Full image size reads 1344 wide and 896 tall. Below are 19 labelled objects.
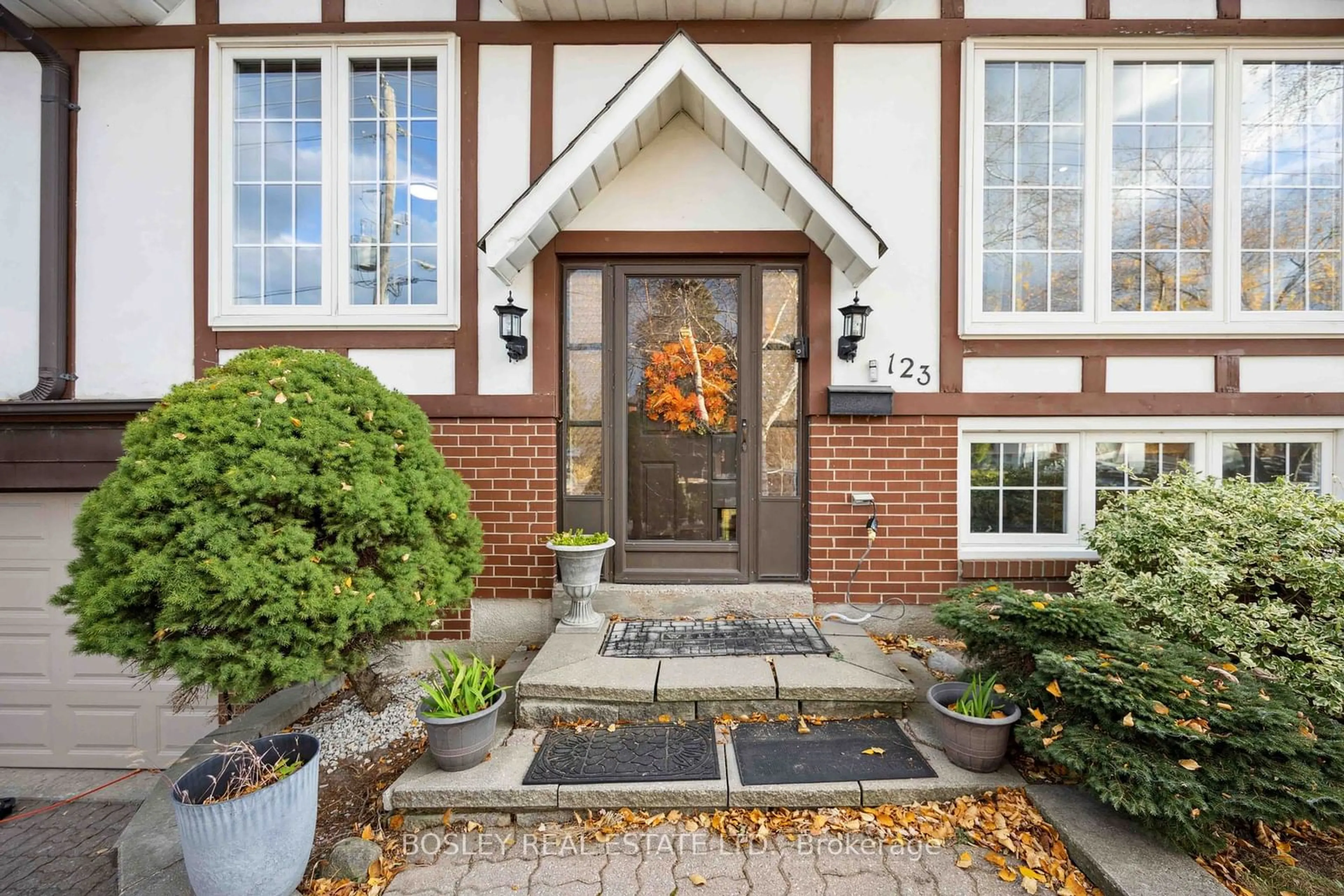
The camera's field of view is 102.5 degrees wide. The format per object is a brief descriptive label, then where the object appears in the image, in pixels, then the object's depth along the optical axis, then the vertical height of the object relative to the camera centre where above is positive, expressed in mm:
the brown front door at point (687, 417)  4234 +228
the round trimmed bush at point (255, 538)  2350 -444
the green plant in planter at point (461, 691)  2562 -1212
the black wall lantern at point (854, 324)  3871 +891
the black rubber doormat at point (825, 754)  2498 -1507
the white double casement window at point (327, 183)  4156 +2032
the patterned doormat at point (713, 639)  3402 -1284
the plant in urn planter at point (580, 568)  3664 -842
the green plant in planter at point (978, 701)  2555 -1223
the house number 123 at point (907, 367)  4094 +611
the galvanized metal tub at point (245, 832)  1970 -1466
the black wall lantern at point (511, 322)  3832 +874
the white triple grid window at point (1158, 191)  4109 +1989
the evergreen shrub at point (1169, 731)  1993 -1140
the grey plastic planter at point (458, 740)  2492 -1383
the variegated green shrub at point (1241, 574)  2789 -718
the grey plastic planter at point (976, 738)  2463 -1349
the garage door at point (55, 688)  4332 -2016
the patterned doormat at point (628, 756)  2496 -1521
